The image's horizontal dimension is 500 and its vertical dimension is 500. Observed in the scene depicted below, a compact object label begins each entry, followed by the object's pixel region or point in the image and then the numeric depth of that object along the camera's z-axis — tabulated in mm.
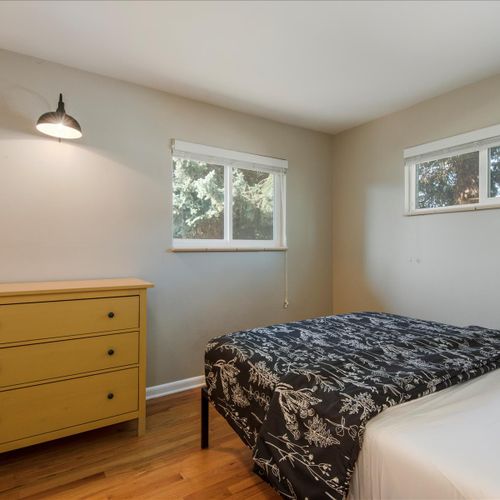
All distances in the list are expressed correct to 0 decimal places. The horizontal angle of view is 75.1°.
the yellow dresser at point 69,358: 1697
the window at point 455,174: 2422
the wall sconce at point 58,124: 1943
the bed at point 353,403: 929
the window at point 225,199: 2754
